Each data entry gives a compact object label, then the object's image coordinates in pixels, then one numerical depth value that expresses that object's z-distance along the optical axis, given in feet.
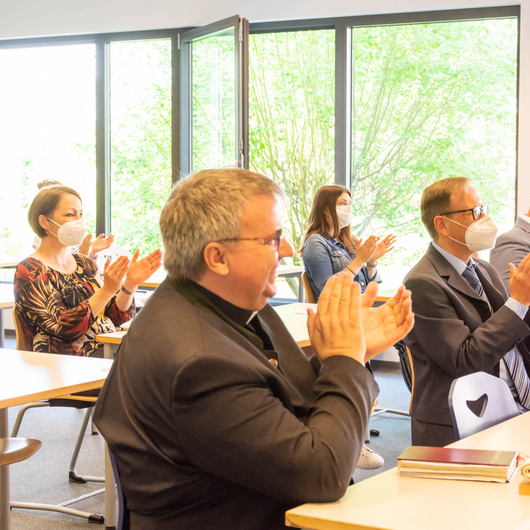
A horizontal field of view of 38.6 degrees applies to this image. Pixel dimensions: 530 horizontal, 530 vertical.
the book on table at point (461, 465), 4.71
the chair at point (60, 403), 10.03
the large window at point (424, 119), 18.13
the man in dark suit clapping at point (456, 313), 7.83
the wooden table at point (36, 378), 6.98
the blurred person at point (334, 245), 14.30
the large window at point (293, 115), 19.85
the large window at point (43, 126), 22.56
